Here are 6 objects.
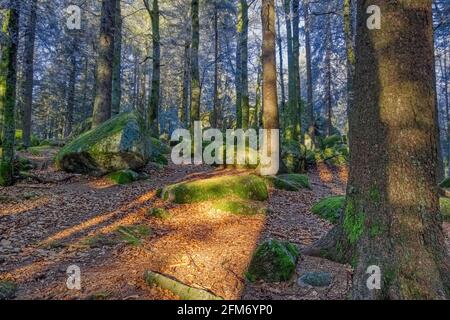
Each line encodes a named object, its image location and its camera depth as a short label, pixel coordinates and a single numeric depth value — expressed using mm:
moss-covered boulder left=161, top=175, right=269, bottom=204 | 8023
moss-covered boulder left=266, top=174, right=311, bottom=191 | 10273
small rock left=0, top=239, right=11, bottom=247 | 5505
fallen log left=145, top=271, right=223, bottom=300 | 3611
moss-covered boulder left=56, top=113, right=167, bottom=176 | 10305
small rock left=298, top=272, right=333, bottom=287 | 4090
